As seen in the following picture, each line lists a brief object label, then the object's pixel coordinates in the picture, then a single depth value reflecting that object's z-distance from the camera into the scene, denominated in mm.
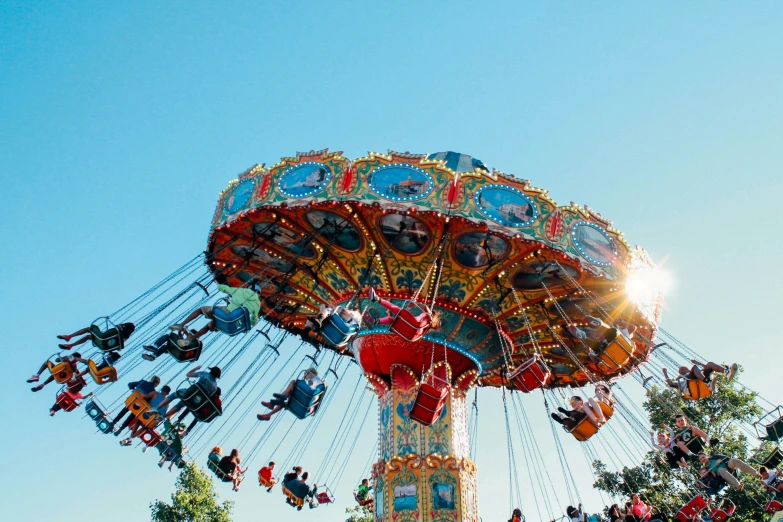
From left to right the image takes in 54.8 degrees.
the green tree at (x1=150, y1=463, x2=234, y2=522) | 20734
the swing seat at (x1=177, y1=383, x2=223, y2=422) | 10086
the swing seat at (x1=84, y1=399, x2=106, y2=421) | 10867
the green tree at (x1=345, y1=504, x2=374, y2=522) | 23906
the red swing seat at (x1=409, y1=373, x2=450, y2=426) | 9773
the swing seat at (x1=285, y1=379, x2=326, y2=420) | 10328
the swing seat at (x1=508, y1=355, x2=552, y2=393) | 10109
